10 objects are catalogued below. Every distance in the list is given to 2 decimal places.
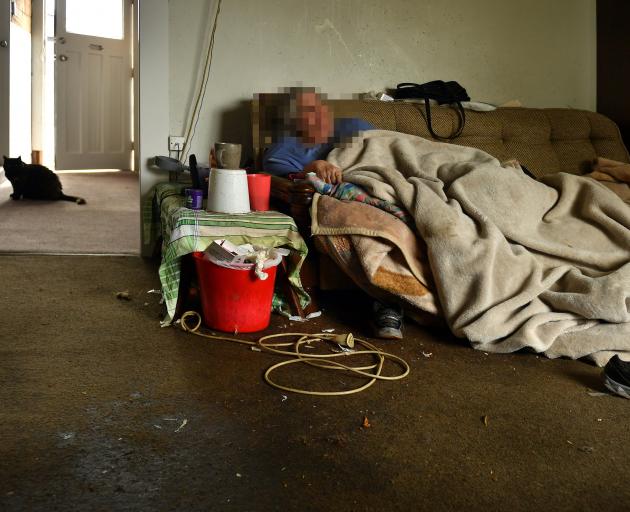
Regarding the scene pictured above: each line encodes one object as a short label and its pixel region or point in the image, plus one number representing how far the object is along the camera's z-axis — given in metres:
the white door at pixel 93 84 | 6.48
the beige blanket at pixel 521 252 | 2.00
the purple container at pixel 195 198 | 2.38
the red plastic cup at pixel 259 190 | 2.43
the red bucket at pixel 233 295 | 2.08
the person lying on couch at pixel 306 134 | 2.77
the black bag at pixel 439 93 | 3.29
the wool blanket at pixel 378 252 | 2.15
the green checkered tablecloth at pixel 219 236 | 2.15
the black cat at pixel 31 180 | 4.98
